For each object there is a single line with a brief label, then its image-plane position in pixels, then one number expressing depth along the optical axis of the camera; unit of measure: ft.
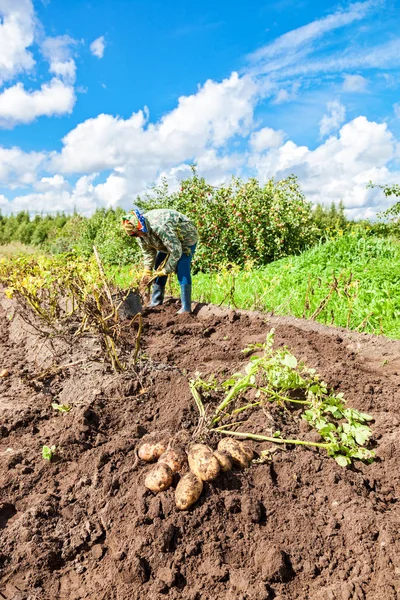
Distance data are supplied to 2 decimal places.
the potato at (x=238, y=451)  7.05
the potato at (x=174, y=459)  6.81
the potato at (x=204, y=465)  6.53
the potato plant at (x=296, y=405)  7.47
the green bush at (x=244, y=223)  35.12
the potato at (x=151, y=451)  7.26
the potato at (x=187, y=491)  6.31
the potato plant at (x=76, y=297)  10.38
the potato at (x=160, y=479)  6.61
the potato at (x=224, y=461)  6.77
